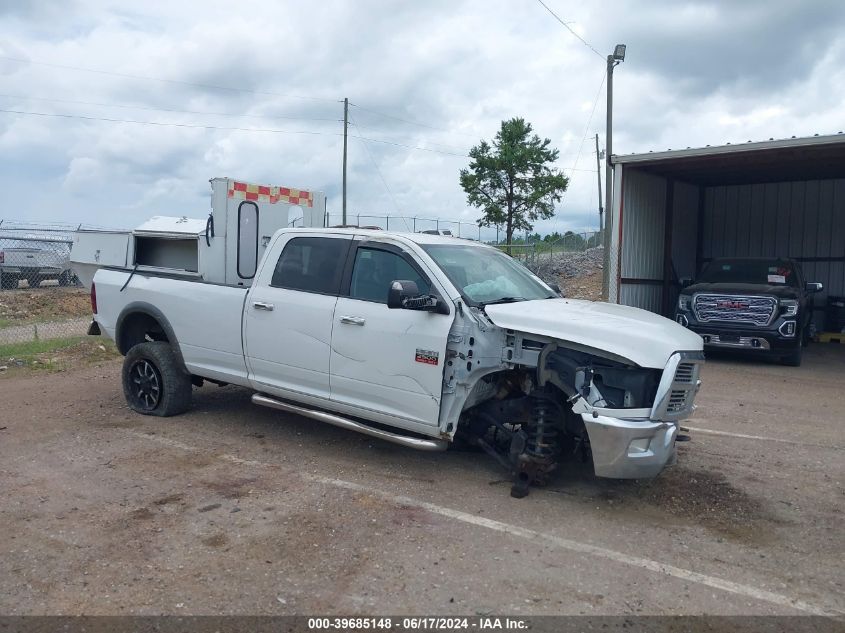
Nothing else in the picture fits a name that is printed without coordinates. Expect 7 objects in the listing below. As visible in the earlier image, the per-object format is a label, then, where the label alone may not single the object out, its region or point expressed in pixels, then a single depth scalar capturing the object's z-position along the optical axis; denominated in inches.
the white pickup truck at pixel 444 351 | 194.5
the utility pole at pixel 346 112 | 1348.2
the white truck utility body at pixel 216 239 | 290.5
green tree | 1099.9
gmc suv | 487.8
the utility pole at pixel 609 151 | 602.5
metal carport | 605.3
